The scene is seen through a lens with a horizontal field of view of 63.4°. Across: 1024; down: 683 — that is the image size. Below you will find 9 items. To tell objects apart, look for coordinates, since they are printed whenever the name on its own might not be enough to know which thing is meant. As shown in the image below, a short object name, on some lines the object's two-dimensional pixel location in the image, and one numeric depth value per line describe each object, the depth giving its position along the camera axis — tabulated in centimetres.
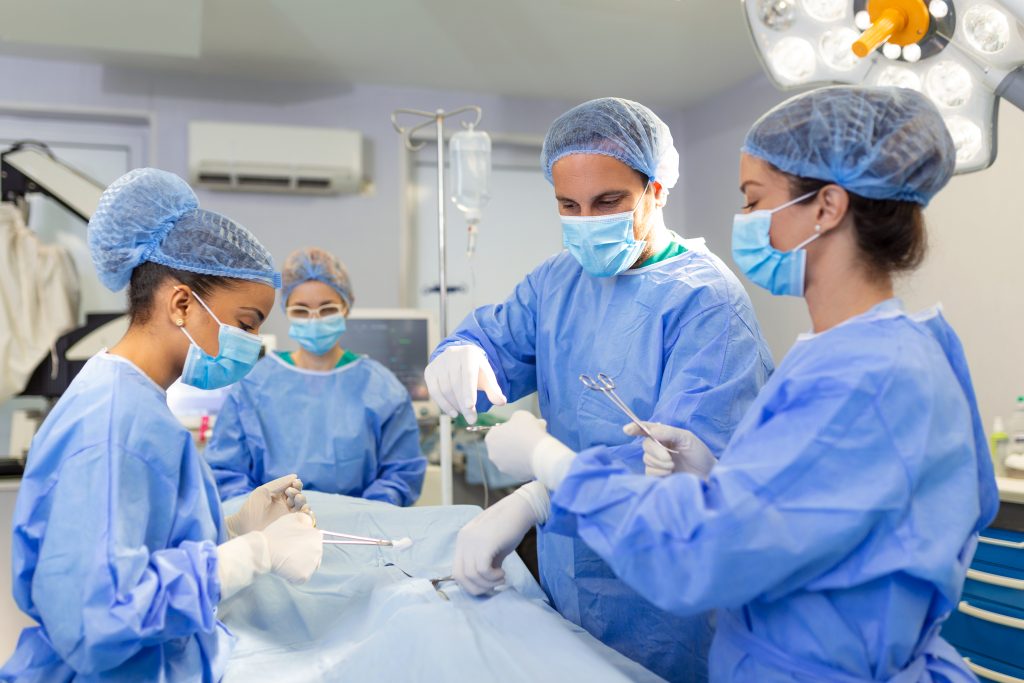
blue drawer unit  212
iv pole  253
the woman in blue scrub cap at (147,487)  105
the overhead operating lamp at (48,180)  341
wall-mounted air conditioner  387
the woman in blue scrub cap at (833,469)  89
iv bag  274
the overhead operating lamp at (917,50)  128
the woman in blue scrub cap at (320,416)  248
